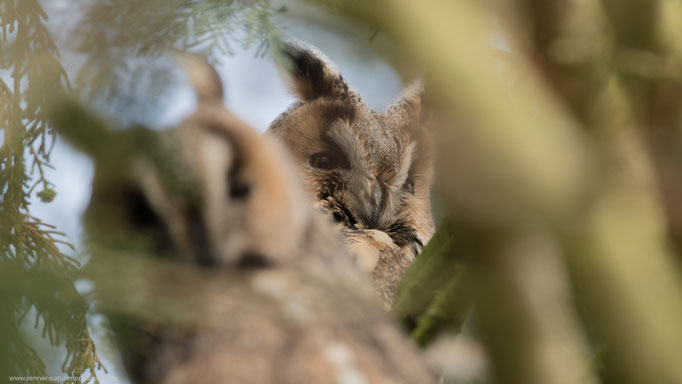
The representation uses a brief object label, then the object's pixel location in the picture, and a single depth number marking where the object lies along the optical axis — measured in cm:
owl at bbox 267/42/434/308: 466
